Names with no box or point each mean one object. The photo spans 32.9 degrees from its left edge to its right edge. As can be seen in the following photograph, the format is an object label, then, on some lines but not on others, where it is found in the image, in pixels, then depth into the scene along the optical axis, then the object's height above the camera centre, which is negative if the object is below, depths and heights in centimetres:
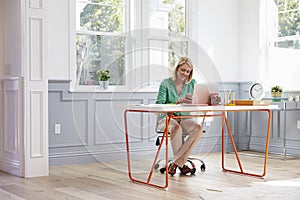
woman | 461 -37
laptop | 442 -12
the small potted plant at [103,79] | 555 +1
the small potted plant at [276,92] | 589 -14
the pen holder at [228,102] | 450 -20
